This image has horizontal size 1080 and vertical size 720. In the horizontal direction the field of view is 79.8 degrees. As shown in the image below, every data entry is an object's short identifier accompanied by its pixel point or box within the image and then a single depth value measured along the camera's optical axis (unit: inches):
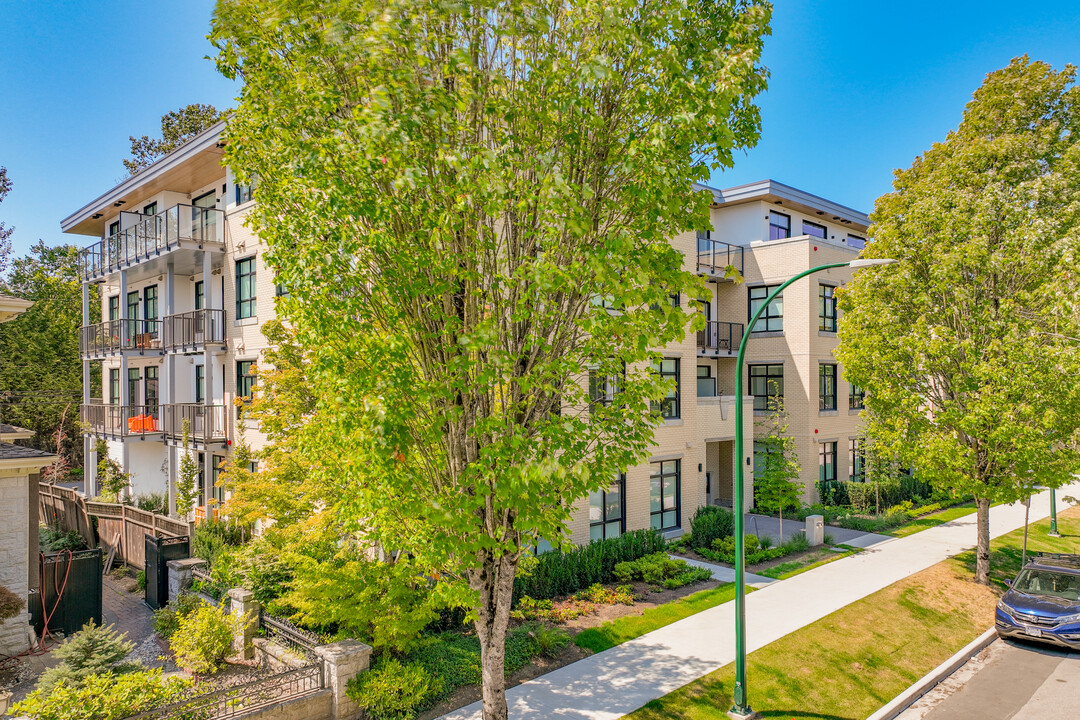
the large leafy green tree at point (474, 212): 263.9
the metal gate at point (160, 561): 580.4
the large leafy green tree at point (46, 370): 1444.4
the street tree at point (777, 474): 839.1
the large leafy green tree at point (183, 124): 1759.4
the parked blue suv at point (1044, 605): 510.0
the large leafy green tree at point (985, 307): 588.1
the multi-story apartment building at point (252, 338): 789.9
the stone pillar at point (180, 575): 558.3
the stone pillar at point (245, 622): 449.1
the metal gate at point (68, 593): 521.3
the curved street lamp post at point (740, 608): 396.2
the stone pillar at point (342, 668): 379.2
